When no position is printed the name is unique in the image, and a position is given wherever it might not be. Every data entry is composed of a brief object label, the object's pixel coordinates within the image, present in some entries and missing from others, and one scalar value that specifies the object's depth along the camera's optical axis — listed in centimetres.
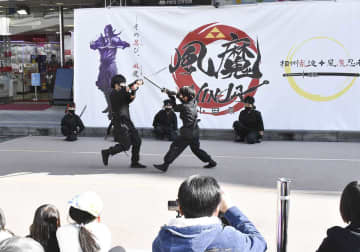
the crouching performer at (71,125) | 2227
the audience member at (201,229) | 470
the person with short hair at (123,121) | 1661
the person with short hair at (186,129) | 1582
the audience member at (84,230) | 643
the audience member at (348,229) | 564
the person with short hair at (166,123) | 2218
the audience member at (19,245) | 471
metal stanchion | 724
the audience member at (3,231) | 662
